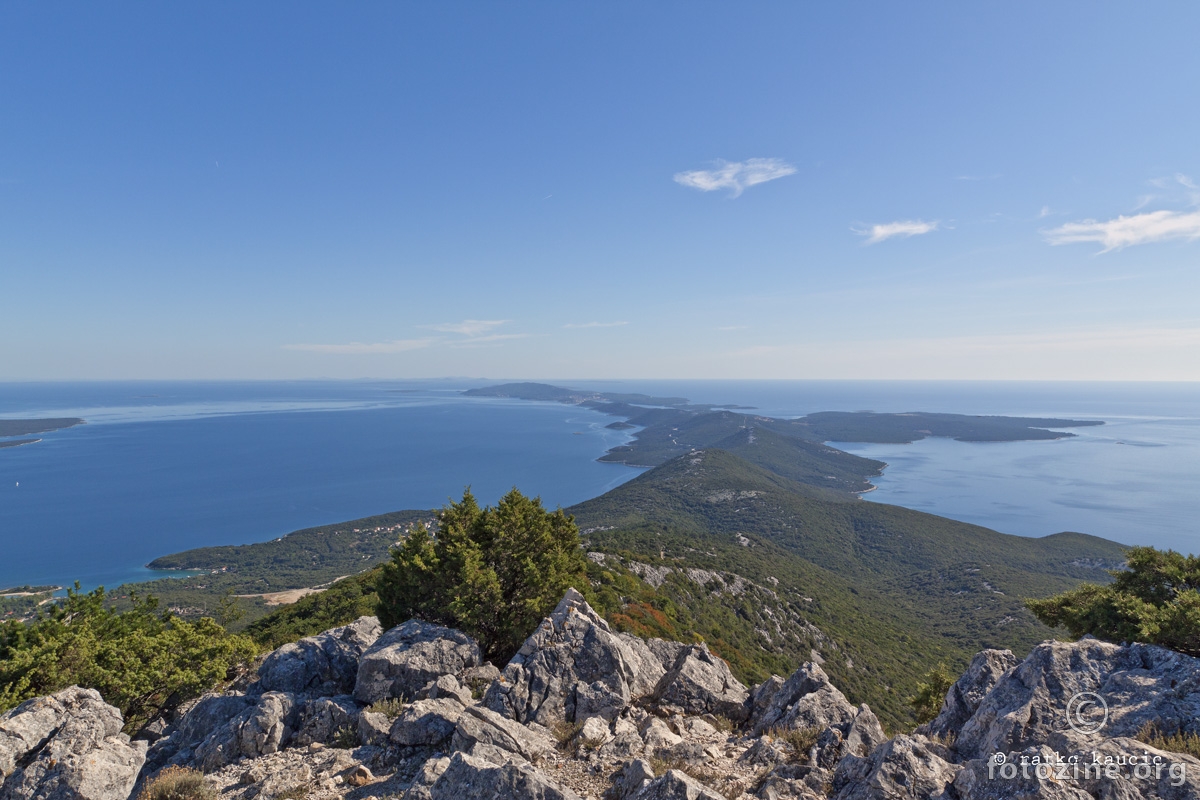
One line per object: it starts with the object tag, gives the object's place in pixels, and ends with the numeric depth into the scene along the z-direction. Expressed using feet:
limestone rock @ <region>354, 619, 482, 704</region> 53.98
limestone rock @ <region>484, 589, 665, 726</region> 50.78
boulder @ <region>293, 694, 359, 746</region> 46.55
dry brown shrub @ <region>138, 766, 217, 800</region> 37.12
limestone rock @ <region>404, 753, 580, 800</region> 30.76
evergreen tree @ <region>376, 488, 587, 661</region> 69.41
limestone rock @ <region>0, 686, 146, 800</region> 36.14
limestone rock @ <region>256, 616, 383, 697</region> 58.18
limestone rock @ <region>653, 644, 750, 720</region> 55.01
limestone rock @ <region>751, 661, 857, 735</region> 48.49
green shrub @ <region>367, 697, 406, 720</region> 48.64
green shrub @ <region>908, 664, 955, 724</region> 79.15
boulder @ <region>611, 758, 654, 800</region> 35.24
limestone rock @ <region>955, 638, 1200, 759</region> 37.01
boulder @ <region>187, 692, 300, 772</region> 44.09
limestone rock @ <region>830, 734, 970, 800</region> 32.45
